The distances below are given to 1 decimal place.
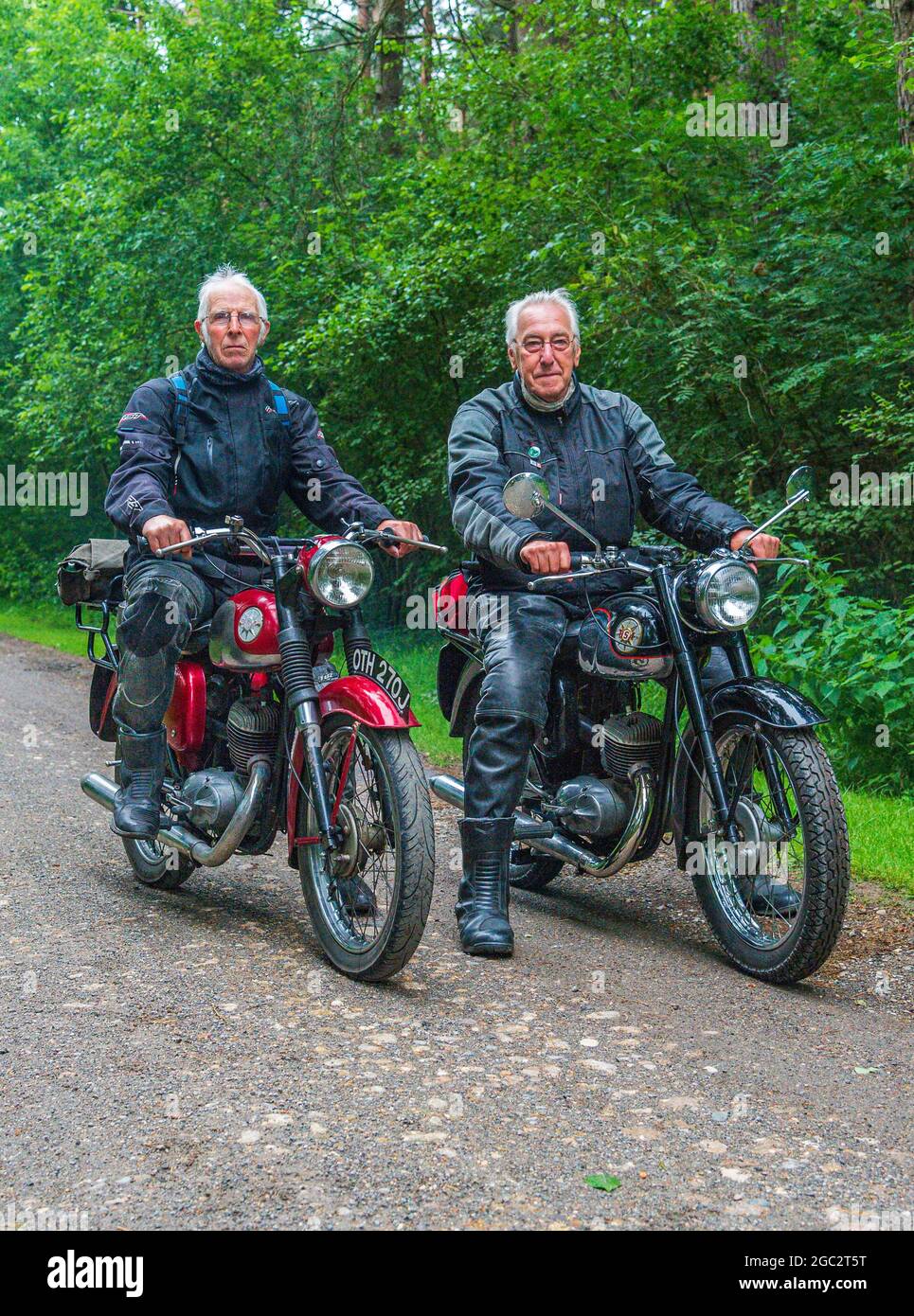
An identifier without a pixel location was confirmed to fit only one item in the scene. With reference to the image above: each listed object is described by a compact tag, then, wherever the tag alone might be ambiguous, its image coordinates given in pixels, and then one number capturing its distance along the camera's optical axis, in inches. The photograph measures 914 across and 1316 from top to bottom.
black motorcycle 152.3
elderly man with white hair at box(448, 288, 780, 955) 175.3
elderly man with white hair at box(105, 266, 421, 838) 178.5
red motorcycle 154.8
